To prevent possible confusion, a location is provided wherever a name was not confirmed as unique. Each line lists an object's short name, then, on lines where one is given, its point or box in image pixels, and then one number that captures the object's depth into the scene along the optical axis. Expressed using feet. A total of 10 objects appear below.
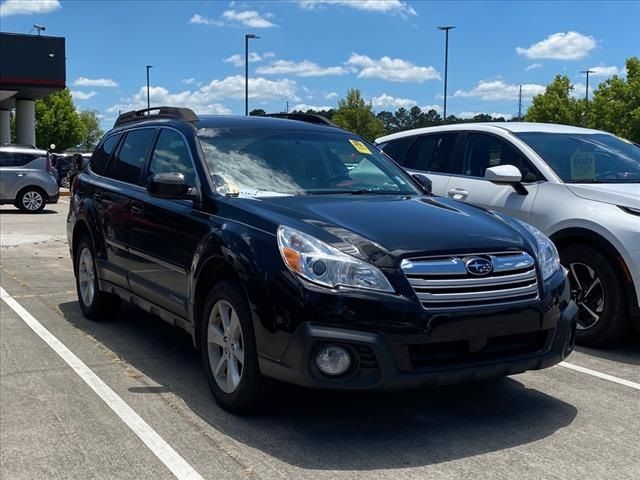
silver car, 63.31
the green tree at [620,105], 147.95
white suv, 17.67
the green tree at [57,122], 229.04
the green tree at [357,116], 206.80
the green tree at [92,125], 367.13
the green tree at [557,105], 175.01
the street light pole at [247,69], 121.08
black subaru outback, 11.64
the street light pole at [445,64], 142.61
